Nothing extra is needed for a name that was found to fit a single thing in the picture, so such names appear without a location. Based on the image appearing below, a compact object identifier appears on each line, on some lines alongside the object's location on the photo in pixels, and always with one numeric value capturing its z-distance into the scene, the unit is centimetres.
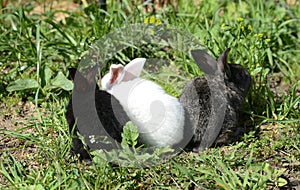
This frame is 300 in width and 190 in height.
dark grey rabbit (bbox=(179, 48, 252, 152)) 670
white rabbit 622
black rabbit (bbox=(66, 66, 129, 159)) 612
